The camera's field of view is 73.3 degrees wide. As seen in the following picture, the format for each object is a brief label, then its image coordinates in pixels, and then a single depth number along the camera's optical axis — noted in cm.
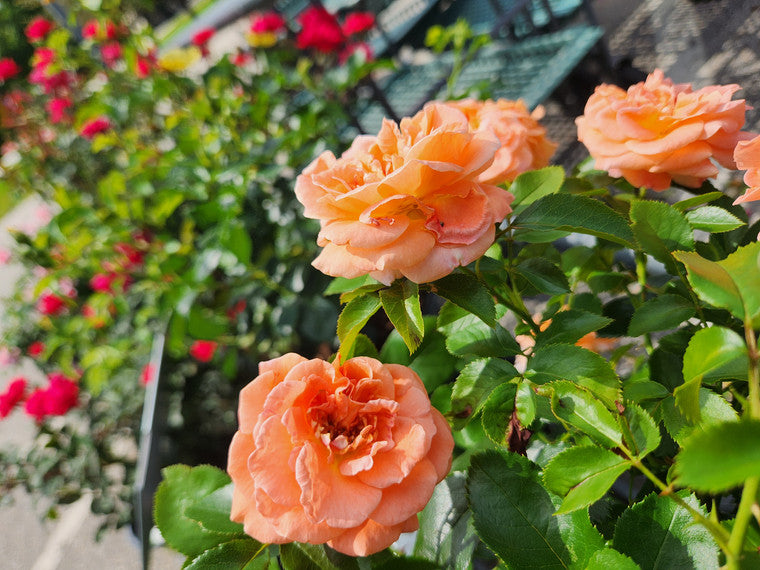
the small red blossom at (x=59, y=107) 182
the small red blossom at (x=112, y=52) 149
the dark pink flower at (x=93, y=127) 151
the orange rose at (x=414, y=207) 31
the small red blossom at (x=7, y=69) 175
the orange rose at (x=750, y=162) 30
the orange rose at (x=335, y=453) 29
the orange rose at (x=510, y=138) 47
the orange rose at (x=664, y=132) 38
